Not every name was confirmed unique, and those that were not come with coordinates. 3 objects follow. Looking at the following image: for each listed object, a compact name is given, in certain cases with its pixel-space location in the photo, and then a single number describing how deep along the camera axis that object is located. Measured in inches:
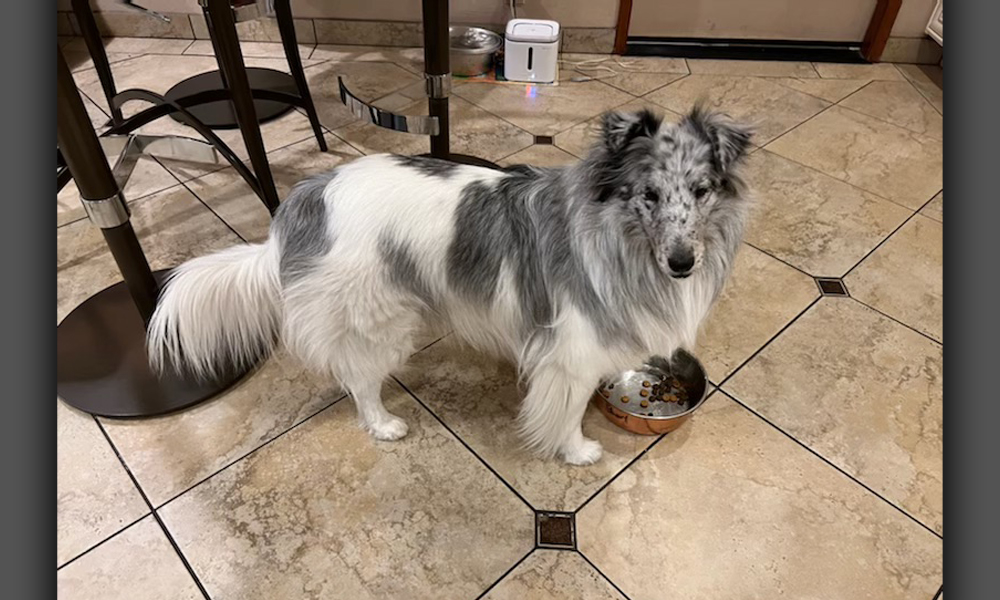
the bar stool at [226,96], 72.5
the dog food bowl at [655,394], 63.9
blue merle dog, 45.2
